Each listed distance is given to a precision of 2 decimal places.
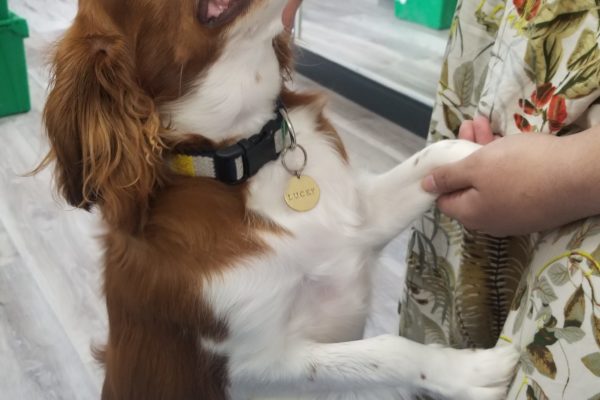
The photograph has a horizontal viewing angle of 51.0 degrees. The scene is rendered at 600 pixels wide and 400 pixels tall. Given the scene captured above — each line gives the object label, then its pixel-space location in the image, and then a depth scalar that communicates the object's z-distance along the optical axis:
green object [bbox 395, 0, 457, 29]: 3.48
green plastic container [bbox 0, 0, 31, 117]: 2.86
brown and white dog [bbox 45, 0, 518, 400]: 0.99
